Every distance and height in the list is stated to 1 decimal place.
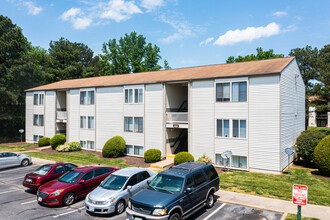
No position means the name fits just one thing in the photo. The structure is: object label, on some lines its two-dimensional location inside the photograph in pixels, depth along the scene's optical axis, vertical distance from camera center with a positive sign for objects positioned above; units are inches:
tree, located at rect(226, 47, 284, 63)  1823.6 +443.2
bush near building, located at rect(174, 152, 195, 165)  783.1 -145.9
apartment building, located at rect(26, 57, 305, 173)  717.9 +3.4
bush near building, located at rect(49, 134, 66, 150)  1153.0 -141.1
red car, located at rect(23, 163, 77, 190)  537.7 -145.6
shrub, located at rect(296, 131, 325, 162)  788.9 -100.7
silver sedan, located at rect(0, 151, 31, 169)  792.9 -163.2
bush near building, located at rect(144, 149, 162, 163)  852.6 -152.9
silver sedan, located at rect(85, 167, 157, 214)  408.2 -141.7
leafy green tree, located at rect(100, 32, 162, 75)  2309.1 +548.0
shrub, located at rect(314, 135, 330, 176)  661.3 -118.5
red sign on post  290.8 -98.9
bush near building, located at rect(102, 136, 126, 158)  948.6 -141.5
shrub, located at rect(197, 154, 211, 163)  783.8 -151.2
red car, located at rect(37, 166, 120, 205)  452.8 -146.9
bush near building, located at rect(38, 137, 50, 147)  1228.5 -151.8
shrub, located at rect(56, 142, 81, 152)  1109.7 -163.7
